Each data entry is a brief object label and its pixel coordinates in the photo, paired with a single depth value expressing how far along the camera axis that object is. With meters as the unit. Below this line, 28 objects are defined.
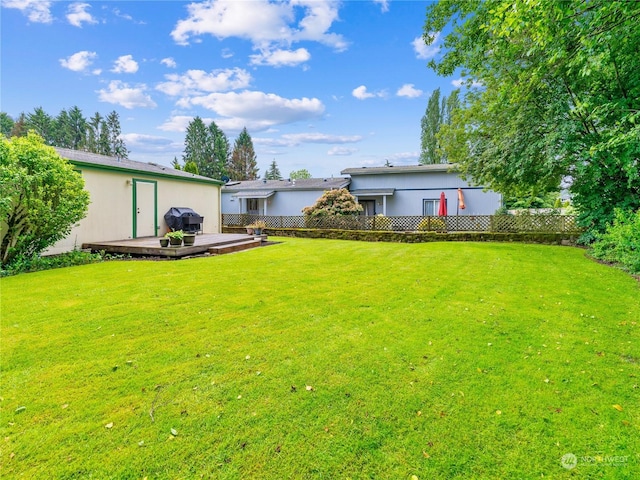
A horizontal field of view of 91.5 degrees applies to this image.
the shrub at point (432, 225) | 14.39
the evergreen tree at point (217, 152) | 49.31
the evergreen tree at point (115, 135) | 47.97
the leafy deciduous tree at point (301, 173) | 56.84
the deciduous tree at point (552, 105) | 5.37
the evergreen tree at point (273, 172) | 59.09
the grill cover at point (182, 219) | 12.20
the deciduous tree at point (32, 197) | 6.78
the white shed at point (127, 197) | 9.49
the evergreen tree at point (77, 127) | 45.88
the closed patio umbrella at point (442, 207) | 17.52
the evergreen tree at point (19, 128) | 42.34
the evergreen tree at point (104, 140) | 46.75
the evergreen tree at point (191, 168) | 27.14
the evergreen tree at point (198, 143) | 48.97
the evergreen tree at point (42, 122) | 43.16
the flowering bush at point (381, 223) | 15.27
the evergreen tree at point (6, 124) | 42.56
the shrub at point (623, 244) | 6.11
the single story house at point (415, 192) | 18.67
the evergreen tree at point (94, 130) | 46.62
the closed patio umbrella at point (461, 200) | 18.06
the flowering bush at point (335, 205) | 16.83
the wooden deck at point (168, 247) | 8.75
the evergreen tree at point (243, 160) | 50.50
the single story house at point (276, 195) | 21.19
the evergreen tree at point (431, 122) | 34.41
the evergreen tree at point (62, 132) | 44.85
